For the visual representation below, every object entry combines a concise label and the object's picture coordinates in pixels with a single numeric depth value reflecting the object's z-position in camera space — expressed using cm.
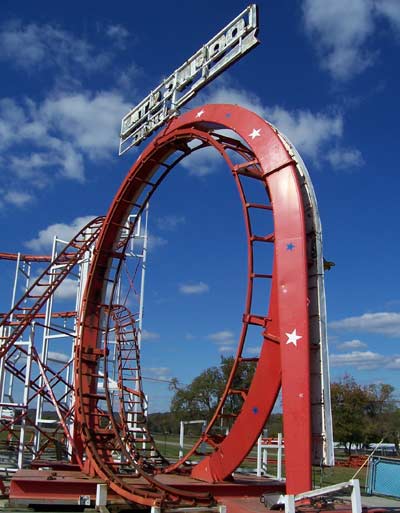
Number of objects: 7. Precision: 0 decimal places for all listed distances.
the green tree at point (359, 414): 4447
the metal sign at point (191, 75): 1509
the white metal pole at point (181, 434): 1837
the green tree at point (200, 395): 4862
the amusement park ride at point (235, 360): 863
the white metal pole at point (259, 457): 1573
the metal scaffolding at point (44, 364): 1747
